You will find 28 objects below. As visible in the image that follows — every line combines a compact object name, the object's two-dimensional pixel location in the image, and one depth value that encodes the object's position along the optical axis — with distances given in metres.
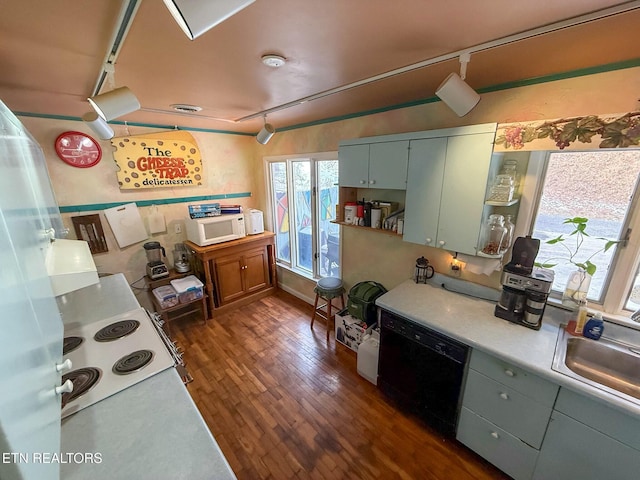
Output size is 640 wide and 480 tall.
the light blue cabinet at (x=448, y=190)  1.66
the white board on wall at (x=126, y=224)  2.86
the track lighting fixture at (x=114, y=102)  1.30
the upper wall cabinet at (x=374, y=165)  2.03
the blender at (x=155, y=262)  3.02
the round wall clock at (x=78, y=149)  2.50
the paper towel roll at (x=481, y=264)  1.78
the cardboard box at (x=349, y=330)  2.52
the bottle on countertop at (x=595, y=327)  1.49
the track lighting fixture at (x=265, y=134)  2.38
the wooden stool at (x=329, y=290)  2.84
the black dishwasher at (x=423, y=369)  1.68
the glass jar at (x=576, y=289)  1.58
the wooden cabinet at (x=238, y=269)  3.20
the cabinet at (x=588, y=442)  1.16
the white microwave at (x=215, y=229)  3.10
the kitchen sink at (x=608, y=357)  1.43
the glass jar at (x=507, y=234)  1.76
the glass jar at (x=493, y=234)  1.75
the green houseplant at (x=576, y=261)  1.54
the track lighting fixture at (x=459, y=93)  1.26
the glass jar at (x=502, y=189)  1.63
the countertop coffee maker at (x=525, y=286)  1.58
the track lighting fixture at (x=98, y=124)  1.79
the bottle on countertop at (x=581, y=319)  1.53
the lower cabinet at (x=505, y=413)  1.38
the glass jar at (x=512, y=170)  1.72
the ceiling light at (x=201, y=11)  0.58
